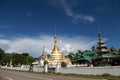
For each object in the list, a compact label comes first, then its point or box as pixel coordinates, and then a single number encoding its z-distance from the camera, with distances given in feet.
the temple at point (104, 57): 82.34
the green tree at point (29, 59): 160.03
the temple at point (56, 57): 113.76
